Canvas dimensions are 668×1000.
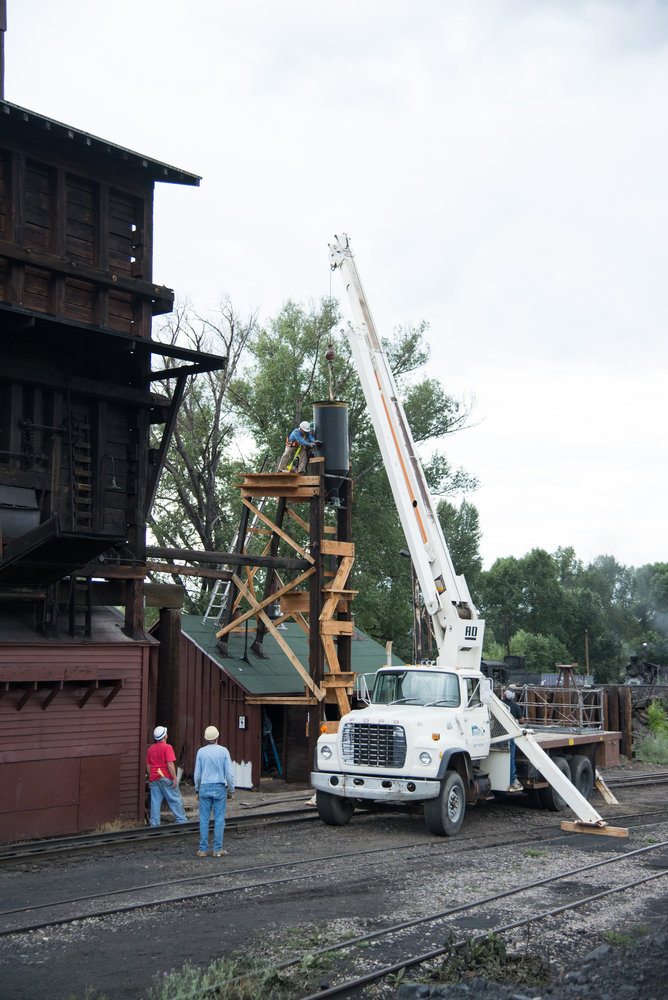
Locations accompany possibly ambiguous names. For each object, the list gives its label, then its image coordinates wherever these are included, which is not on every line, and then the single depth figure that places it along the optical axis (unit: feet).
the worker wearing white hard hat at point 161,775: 52.06
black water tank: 74.90
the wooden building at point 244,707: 72.79
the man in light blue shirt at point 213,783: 42.70
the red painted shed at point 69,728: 48.78
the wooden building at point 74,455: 49.85
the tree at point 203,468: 134.41
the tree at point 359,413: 126.41
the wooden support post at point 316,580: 70.64
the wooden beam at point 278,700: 70.03
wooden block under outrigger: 50.57
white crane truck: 48.96
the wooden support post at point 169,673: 63.57
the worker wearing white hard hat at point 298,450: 73.20
